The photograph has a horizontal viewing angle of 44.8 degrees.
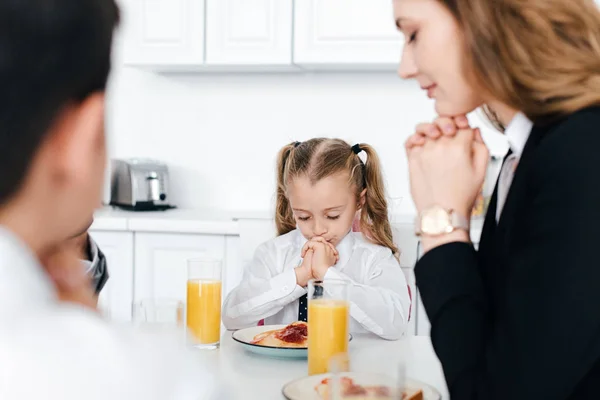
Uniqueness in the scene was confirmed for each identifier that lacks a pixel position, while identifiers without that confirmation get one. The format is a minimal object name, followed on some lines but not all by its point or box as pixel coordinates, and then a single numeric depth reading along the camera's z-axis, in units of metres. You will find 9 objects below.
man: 0.45
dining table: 1.11
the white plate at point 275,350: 1.28
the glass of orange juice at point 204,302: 1.38
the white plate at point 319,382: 0.94
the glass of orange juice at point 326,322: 1.22
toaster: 3.21
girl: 1.85
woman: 0.84
